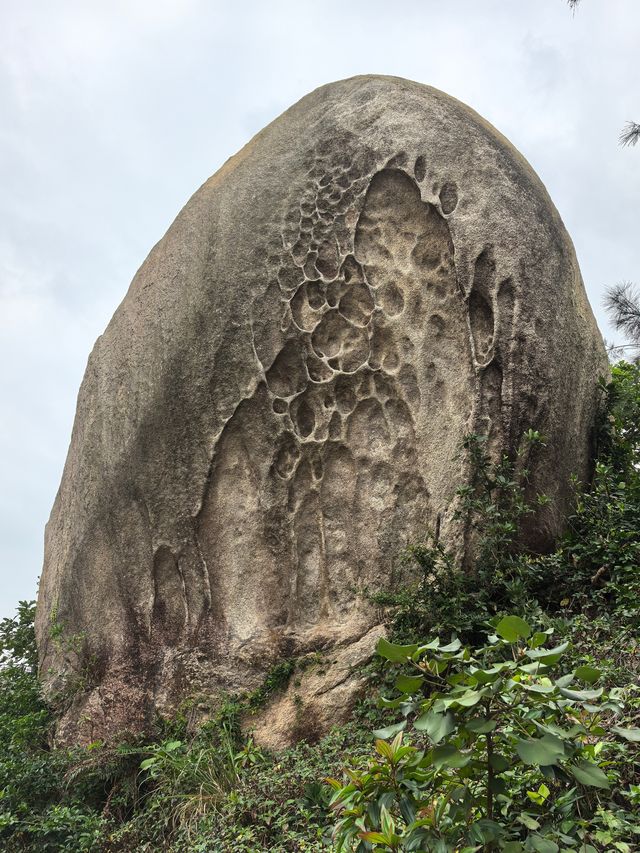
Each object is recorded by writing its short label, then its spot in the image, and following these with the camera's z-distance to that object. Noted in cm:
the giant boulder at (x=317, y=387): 570
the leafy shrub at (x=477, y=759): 259
